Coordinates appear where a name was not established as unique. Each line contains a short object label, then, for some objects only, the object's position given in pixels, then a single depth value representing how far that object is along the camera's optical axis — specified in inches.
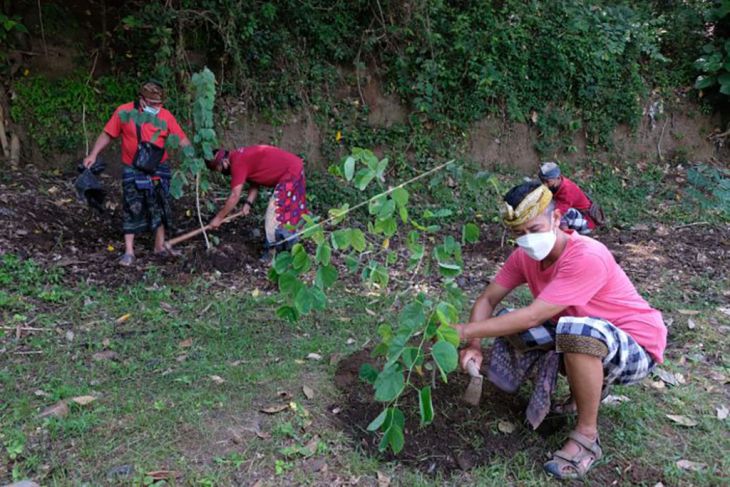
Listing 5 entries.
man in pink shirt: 99.6
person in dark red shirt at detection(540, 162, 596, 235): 190.5
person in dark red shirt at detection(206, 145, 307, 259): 192.1
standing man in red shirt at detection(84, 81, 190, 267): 182.7
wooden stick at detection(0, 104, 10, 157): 246.2
